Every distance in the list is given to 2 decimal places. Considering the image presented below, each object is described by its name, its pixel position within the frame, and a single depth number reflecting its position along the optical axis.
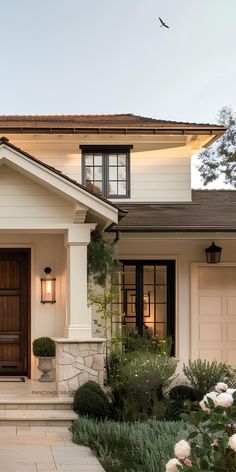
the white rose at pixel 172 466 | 3.82
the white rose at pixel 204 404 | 4.17
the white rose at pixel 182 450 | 3.82
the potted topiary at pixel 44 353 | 12.04
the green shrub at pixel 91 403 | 10.00
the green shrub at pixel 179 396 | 10.58
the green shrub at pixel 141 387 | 10.12
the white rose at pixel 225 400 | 3.94
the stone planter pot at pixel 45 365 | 12.07
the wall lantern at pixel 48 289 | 12.91
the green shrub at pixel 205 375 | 11.16
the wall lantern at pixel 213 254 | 13.27
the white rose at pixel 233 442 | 3.62
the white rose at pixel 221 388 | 4.29
